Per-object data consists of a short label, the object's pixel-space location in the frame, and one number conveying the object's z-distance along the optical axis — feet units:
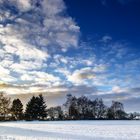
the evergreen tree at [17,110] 191.60
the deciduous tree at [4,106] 182.22
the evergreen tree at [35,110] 184.81
